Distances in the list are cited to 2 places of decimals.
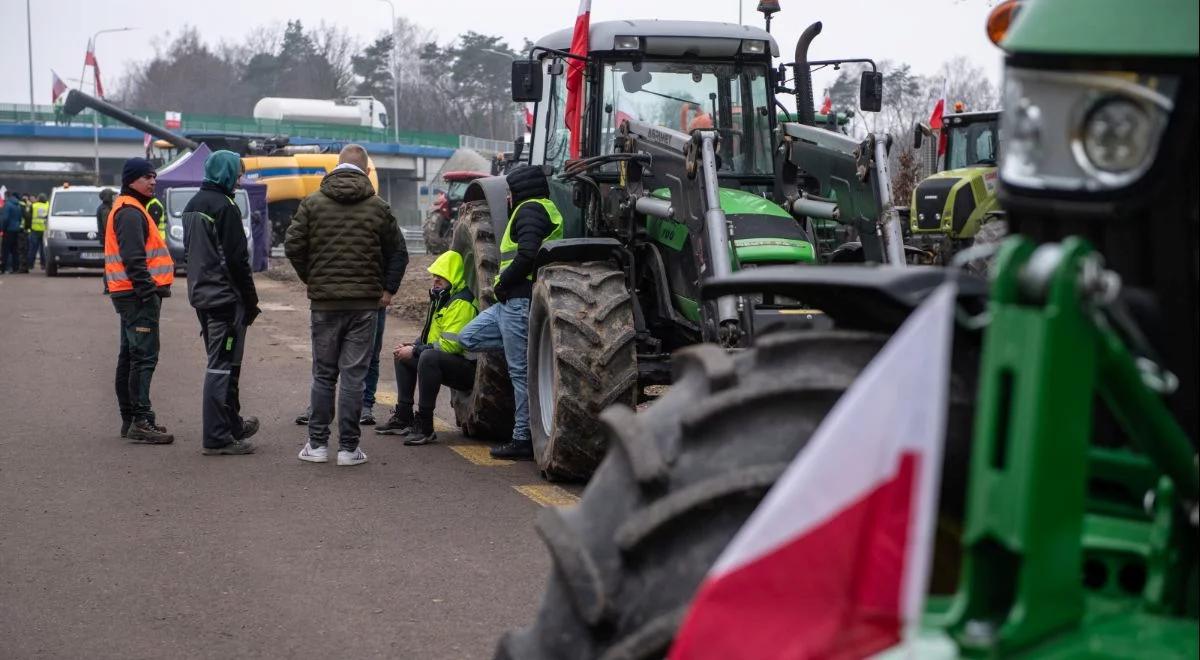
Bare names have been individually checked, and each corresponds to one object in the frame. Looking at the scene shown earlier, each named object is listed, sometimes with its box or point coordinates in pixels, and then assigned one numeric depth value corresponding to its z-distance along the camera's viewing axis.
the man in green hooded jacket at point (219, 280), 9.47
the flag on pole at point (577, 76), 9.11
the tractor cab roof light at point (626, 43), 9.19
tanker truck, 67.75
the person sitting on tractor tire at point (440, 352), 9.77
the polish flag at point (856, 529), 2.03
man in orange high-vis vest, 9.95
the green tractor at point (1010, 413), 2.13
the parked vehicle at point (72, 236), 30.50
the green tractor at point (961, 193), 18.23
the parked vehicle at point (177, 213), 28.36
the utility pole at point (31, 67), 79.55
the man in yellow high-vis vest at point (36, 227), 34.00
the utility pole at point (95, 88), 48.62
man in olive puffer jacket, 9.10
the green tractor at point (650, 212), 7.93
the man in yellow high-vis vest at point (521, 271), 8.93
